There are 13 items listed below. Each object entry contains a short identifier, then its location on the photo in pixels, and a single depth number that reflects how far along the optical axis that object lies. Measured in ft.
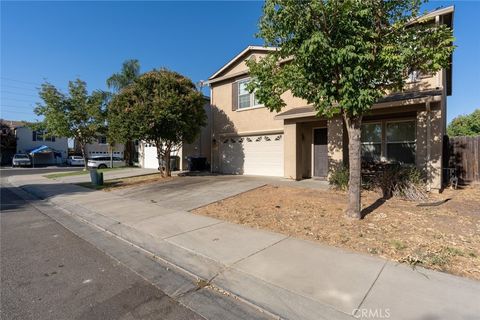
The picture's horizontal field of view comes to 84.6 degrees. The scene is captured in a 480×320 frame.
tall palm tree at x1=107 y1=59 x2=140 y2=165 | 93.97
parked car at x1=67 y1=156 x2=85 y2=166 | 121.39
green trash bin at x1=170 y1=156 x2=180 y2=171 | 63.67
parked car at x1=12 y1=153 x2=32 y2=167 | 111.04
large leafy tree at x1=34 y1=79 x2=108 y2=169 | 73.41
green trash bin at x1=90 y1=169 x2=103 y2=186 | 43.70
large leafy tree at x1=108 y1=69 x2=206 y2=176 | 41.86
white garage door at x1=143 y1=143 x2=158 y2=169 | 72.43
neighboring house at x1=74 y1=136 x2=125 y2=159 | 146.94
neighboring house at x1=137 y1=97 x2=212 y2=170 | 63.00
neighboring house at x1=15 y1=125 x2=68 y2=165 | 127.13
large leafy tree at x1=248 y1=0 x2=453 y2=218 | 17.72
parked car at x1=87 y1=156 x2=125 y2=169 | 87.99
